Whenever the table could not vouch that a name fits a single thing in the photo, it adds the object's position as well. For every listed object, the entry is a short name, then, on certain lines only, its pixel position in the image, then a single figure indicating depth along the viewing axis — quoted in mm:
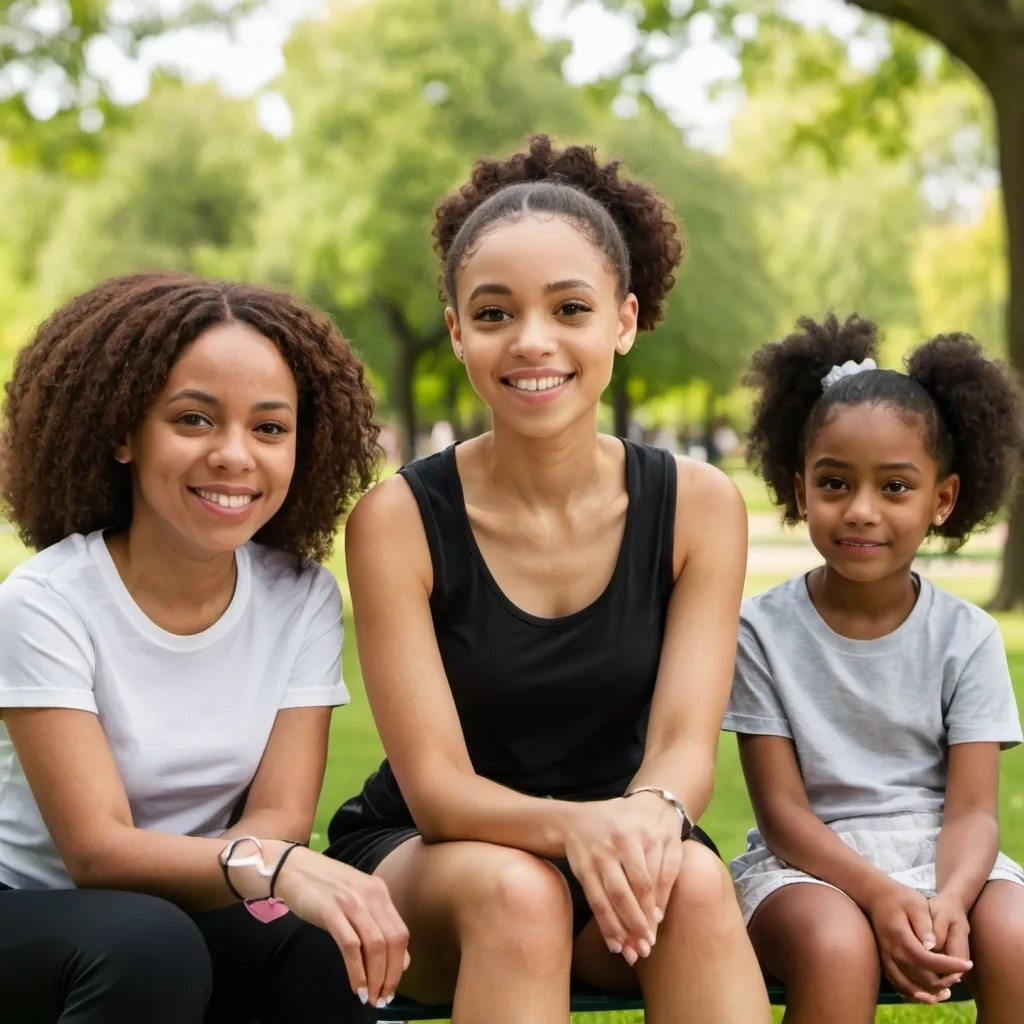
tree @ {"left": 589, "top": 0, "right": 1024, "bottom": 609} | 11445
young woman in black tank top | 2781
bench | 2836
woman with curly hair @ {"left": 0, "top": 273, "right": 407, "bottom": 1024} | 2613
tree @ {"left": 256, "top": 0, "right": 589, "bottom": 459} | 22844
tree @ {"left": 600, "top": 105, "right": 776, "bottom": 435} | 24547
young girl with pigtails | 3039
